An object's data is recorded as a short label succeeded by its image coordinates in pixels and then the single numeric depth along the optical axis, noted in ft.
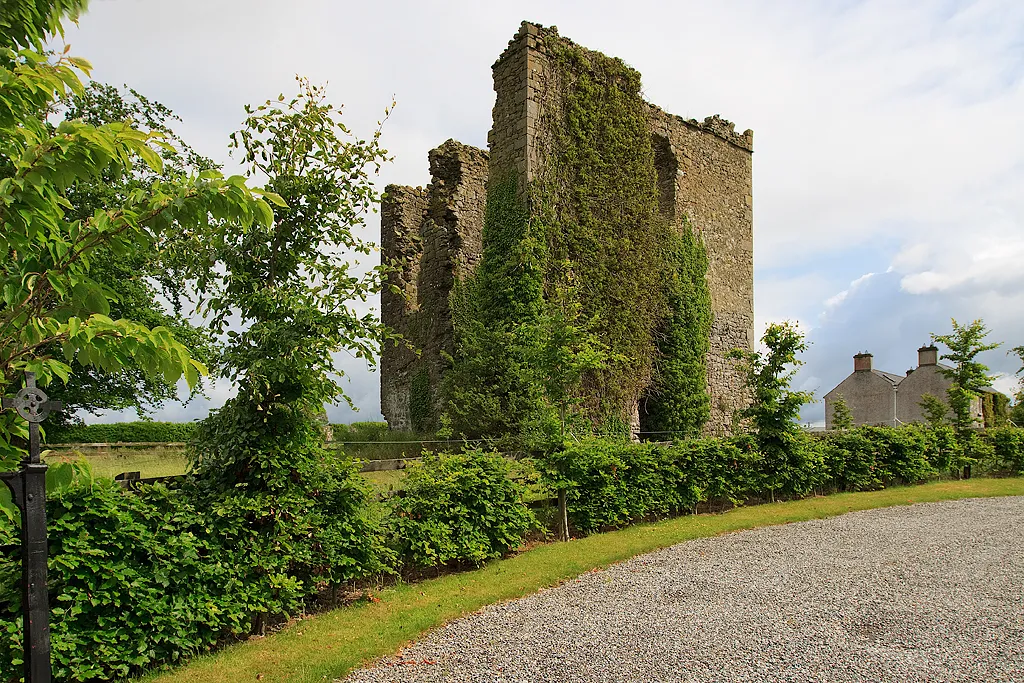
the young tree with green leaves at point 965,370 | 66.28
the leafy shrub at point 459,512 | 25.17
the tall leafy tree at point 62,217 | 9.70
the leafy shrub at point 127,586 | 15.48
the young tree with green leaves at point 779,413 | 44.93
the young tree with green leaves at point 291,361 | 20.97
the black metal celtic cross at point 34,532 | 11.02
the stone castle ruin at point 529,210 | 50.29
